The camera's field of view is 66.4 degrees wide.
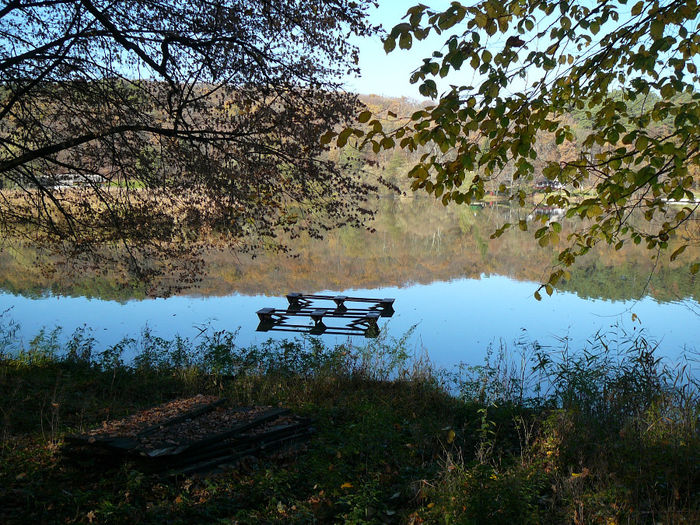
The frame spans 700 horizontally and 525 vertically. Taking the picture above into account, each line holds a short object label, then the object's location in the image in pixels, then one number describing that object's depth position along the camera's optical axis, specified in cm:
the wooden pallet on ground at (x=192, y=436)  413
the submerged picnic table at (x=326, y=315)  1138
